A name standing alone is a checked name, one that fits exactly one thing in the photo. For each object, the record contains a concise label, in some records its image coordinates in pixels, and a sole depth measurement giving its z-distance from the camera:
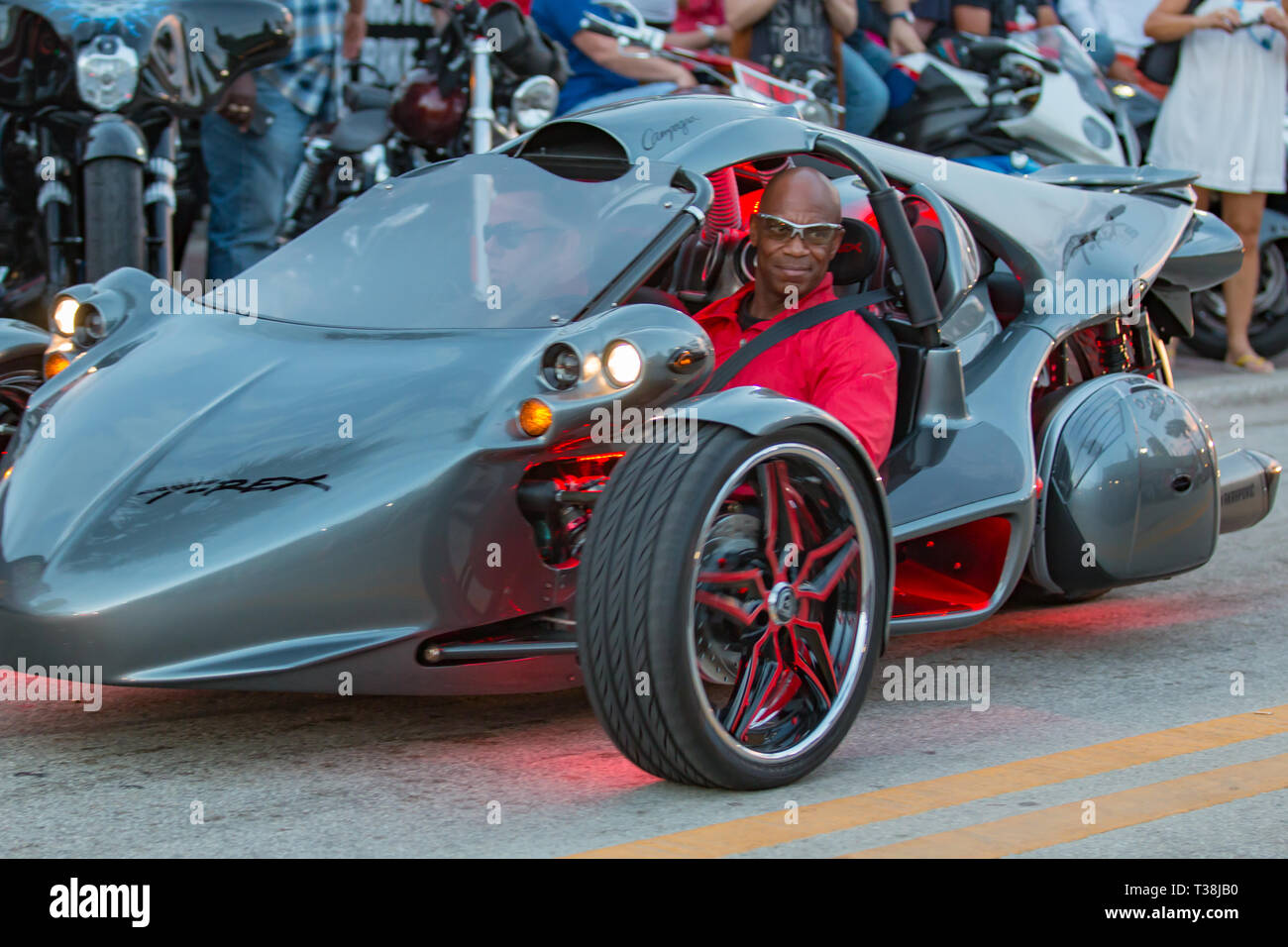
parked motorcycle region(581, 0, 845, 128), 7.83
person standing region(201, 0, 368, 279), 7.53
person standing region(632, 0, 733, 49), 8.44
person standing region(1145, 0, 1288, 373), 8.99
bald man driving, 4.03
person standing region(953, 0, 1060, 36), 9.63
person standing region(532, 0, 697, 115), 7.88
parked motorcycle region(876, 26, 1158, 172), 8.97
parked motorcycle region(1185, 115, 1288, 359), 9.59
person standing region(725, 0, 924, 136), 8.46
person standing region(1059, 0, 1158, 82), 10.24
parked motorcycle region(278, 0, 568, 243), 7.70
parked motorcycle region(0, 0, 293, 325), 6.19
